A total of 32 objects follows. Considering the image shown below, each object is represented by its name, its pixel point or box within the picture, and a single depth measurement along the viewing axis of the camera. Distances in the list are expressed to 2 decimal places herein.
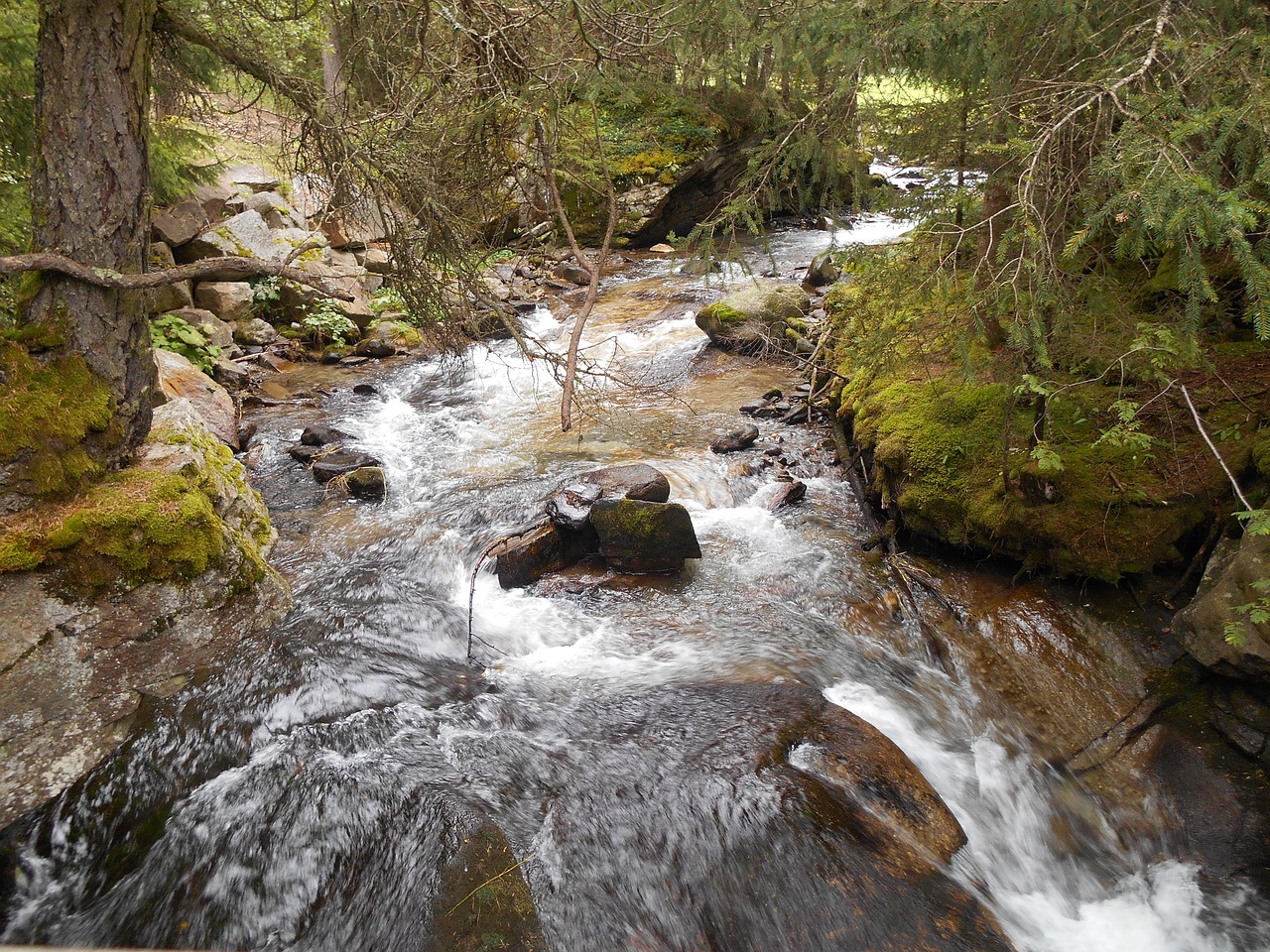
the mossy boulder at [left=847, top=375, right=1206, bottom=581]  4.80
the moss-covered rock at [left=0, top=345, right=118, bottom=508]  4.07
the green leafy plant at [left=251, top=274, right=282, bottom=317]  11.85
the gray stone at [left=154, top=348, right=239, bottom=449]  8.15
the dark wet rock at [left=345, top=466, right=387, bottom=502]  7.75
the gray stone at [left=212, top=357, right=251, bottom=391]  10.02
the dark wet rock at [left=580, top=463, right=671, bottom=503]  6.75
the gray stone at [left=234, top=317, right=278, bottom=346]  11.47
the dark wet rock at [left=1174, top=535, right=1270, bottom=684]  3.88
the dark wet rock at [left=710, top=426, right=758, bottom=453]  8.44
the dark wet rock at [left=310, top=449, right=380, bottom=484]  7.95
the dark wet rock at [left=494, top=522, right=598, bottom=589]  6.33
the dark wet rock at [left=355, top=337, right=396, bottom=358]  12.09
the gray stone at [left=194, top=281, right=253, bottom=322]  11.21
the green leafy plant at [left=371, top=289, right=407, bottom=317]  13.30
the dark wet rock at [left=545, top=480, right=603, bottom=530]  6.51
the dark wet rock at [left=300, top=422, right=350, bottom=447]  8.70
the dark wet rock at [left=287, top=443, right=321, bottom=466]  8.38
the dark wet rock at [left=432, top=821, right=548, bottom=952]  3.13
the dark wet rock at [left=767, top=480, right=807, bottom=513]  7.36
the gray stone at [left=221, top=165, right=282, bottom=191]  13.98
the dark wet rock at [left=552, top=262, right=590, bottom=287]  15.83
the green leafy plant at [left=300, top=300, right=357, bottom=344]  12.08
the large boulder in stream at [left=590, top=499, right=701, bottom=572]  6.34
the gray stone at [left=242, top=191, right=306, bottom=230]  13.48
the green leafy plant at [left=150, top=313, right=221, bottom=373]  9.76
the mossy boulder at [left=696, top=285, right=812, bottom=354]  11.23
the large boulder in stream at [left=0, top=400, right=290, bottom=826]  3.77
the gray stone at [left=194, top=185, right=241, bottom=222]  12.20
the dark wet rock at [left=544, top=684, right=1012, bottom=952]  3.30
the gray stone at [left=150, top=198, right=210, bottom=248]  10.45
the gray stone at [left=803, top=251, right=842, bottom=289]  13.70
